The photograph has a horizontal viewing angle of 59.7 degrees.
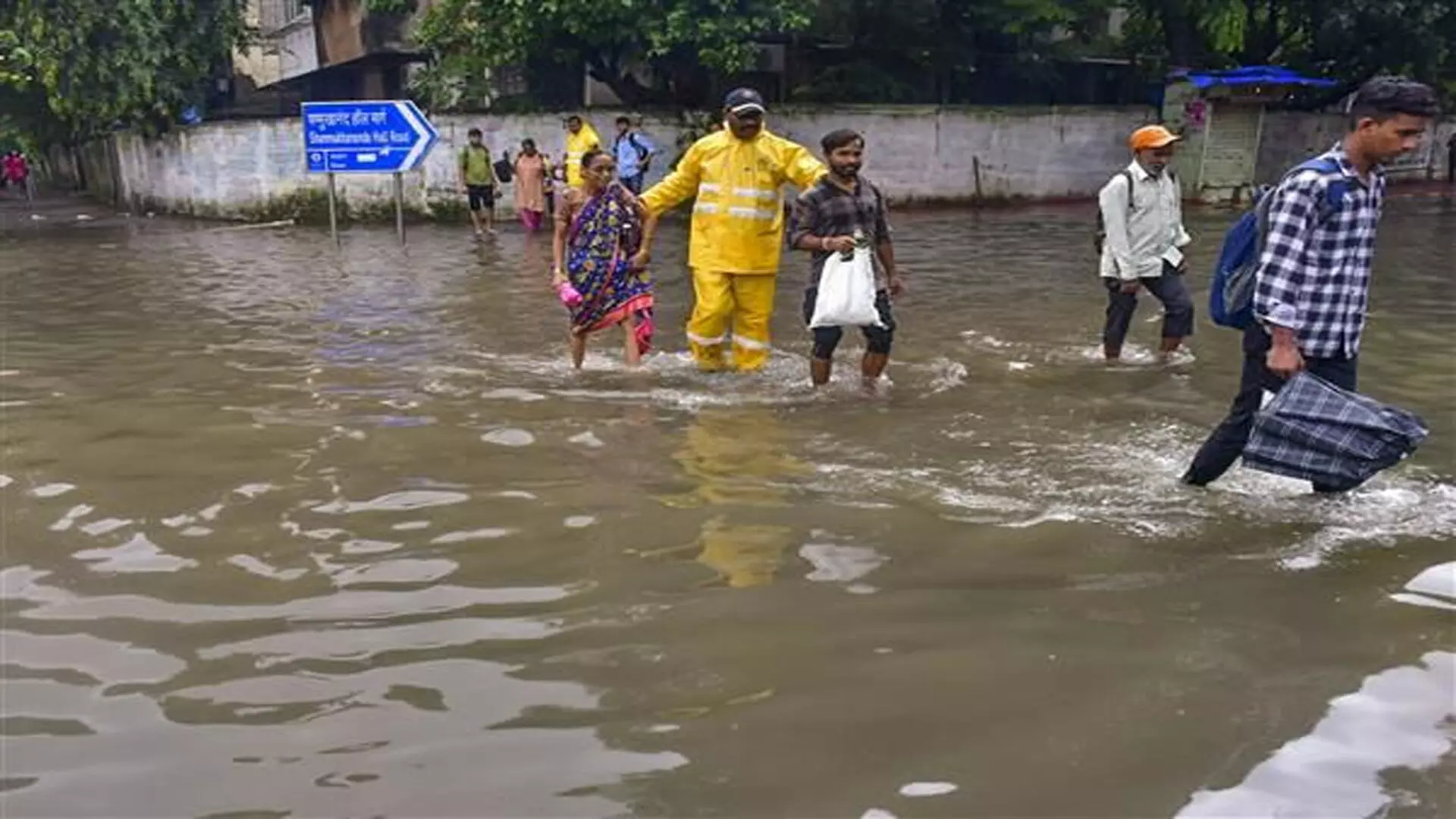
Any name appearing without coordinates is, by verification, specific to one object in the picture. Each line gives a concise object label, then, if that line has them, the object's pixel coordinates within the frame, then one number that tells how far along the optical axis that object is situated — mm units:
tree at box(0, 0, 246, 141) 19078
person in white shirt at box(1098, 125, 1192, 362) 7305
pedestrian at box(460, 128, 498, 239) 17281
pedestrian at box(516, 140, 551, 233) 16906
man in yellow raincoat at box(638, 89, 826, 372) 6738
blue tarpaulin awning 20328
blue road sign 14453
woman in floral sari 7371
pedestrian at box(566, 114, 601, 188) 15164
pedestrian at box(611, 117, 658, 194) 17266
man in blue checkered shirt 4098
